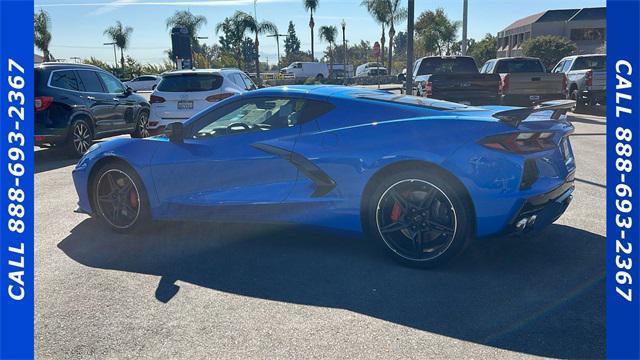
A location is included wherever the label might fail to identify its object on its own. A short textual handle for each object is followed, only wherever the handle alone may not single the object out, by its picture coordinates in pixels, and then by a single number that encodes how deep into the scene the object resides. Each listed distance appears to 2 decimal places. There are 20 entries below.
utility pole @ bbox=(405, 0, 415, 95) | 12.23
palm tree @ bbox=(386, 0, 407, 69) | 47.38
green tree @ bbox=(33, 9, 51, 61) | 50.56
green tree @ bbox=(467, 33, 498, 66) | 70.56
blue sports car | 3.84
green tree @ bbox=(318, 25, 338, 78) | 64.50
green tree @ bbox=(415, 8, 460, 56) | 58.78
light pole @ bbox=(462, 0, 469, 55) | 23.41
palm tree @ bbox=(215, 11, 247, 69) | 48.41
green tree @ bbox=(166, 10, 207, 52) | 50.88
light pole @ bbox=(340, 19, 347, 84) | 61.81
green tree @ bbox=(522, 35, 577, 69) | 53.12
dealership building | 61.59
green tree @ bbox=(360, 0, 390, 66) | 47.69
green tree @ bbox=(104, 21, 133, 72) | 61.09
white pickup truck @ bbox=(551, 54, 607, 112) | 16.70
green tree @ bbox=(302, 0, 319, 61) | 54.82
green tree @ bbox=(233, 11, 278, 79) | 48.25
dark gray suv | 9.50
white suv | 10.42
